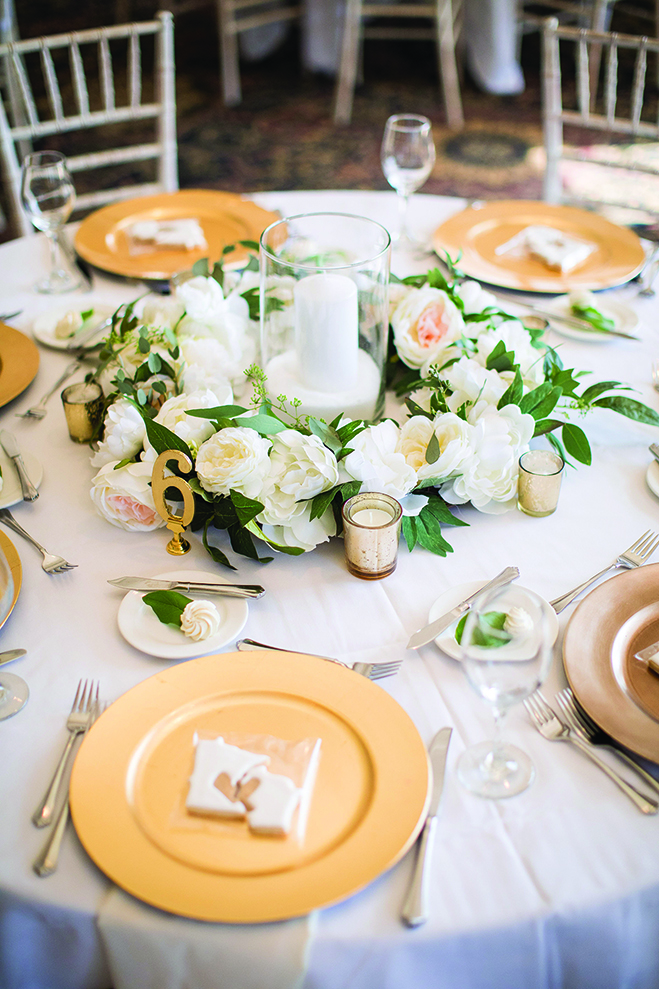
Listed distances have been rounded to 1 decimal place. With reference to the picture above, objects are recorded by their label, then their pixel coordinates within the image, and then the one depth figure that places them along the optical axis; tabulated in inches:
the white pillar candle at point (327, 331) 42.5
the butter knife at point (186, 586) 37.2
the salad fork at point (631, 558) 37.1
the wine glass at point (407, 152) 61.7
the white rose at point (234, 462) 37.0
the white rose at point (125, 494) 39.8
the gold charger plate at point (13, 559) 38.1
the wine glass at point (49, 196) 58.5
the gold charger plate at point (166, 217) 62.9
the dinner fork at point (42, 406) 50.1
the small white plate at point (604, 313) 55.8
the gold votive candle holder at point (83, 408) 46.5
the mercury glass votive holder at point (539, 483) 41.3
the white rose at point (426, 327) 46.7
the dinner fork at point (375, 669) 33.4
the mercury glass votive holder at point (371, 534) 37.1
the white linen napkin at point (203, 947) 24.6
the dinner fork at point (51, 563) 39.2
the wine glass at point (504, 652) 27.5
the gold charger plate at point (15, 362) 51.4
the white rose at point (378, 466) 37.9
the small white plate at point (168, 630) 34.5
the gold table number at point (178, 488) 38.3
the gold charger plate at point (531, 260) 60.8
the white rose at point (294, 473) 37.4
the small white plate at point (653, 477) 43.9
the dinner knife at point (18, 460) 43.8
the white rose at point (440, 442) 38.8
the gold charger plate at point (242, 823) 25.4
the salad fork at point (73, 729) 28.2
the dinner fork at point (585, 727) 30.0
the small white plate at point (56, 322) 55.7
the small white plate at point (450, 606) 34.5
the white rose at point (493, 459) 39.7
